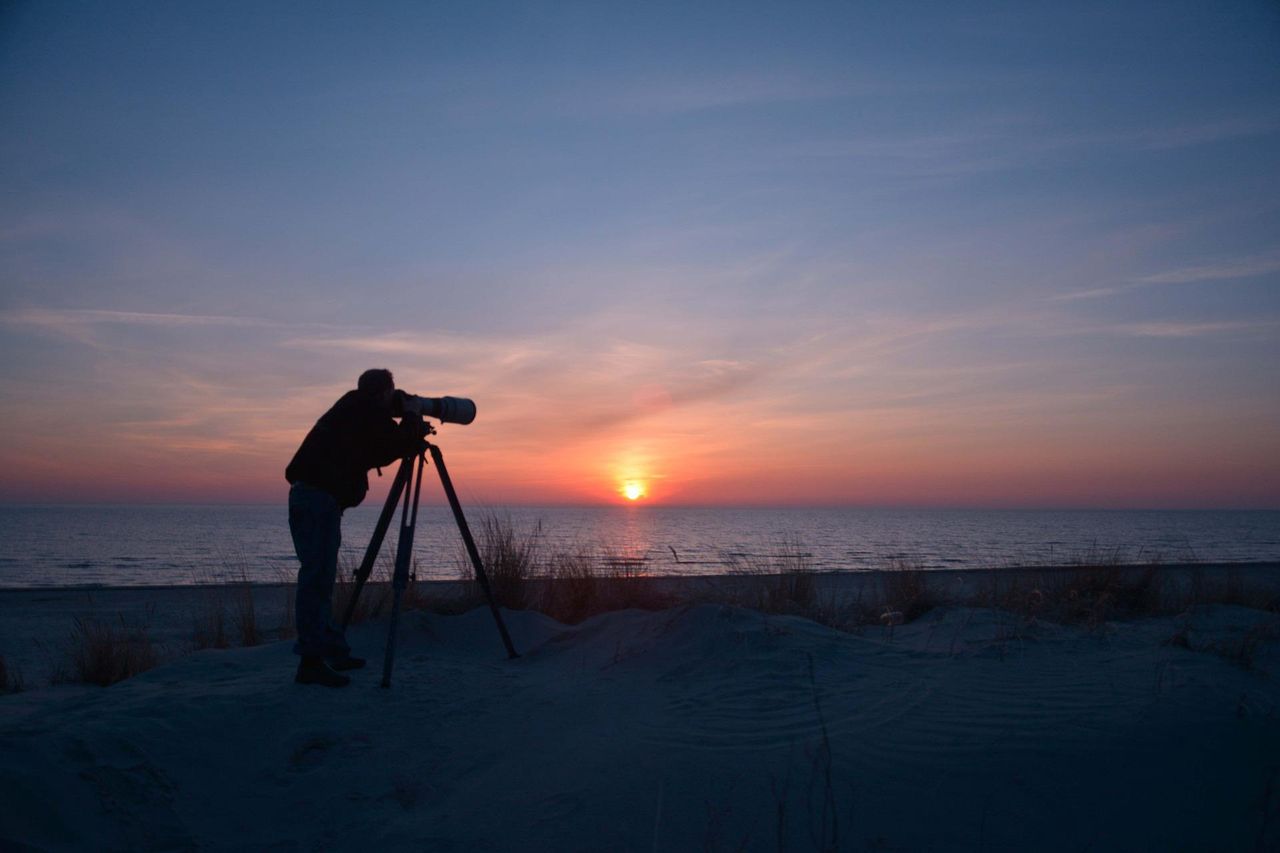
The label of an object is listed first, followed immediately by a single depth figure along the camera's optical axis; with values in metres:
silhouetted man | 4.79
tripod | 4.95
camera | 5.17
